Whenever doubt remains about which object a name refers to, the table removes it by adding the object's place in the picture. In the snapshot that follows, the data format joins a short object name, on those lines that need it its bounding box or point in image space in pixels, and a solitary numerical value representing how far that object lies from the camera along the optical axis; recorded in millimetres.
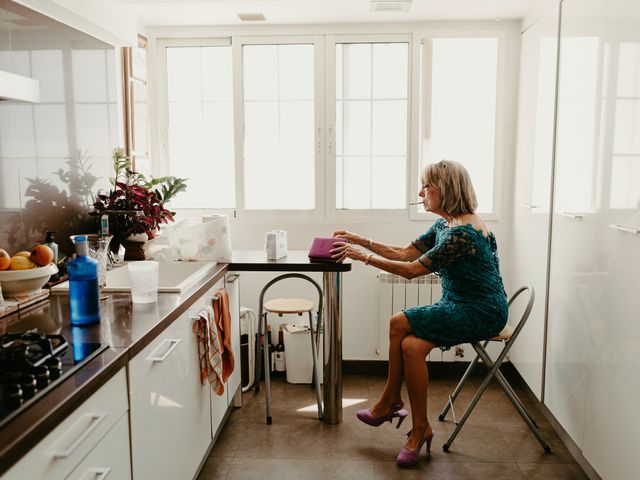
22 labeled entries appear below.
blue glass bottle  1843
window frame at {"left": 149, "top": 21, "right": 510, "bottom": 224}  3865
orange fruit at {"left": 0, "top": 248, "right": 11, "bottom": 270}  2031
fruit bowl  2014
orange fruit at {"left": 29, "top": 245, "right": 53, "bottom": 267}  2115
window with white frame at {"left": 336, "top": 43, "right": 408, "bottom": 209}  3945
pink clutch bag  3055
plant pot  3055
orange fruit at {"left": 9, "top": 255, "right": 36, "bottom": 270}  2070
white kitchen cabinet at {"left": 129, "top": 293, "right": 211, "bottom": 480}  1799
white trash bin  3855
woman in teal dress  2832
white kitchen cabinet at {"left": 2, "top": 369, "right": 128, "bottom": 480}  1183
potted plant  2930
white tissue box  3137
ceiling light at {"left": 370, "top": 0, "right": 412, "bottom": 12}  3371
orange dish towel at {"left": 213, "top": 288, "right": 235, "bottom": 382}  2768
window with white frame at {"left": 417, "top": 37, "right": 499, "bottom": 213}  3895
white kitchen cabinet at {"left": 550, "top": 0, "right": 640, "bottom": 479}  2252
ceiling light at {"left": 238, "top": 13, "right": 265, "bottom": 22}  3625
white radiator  3877
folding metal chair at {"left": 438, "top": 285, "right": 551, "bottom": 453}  2965
